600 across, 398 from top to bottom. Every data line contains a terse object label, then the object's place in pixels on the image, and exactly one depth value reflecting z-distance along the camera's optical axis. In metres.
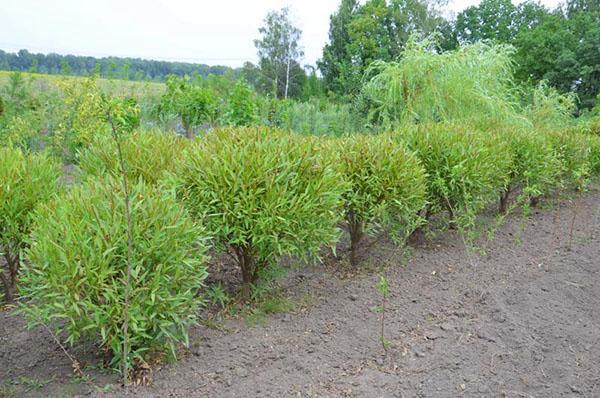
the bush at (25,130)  5.91
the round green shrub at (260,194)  2.97
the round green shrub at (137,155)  3.88
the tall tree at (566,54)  24.23
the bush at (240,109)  8.62
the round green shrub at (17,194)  3.03
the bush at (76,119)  5.36
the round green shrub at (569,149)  6.36
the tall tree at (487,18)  35.41
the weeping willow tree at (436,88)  7.61
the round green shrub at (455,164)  4.51
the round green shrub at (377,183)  3.86
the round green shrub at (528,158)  5.57
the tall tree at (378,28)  30.22
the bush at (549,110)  9.86
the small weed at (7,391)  2.30
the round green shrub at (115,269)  2.22
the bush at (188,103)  9.34
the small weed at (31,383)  2.37
